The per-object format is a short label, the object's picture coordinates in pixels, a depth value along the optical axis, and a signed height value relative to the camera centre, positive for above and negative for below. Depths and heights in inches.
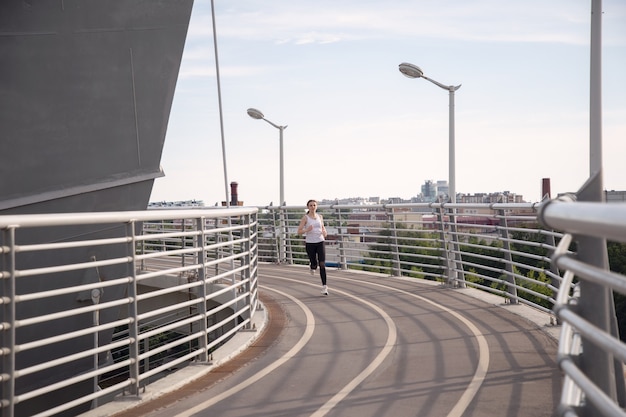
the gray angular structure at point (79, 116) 467.2 +53.4
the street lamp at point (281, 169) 1248.2 +36.2
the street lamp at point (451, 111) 887.7 +89.1
